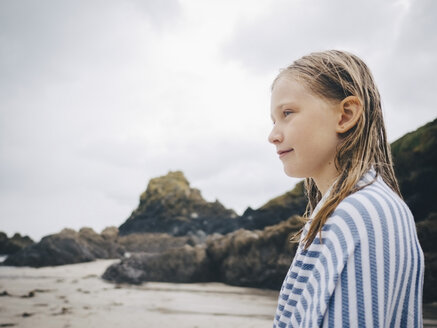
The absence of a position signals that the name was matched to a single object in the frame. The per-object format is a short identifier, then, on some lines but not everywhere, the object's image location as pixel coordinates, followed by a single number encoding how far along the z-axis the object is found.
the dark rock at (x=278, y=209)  11.96
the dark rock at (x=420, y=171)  6.34
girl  0.86
